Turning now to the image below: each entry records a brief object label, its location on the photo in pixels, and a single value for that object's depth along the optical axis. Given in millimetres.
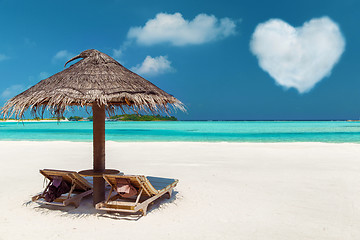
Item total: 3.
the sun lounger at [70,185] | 4652
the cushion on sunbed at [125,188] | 4410
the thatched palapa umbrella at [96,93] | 4363
